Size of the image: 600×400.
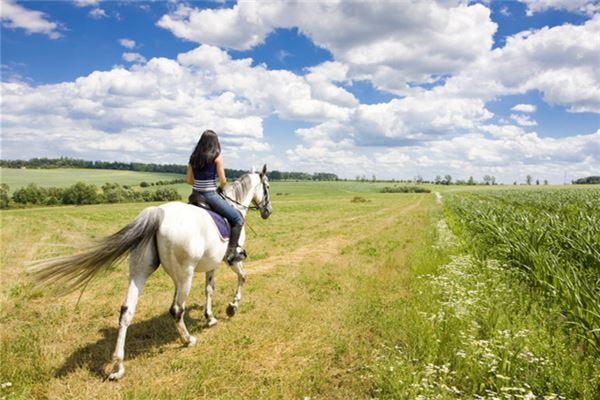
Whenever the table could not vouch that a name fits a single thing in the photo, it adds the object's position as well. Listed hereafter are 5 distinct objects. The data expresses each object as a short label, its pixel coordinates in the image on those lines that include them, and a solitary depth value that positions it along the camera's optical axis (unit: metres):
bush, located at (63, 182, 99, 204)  58.03
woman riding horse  6.07
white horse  4.84
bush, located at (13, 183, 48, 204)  55.03
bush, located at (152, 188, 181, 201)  61.97
